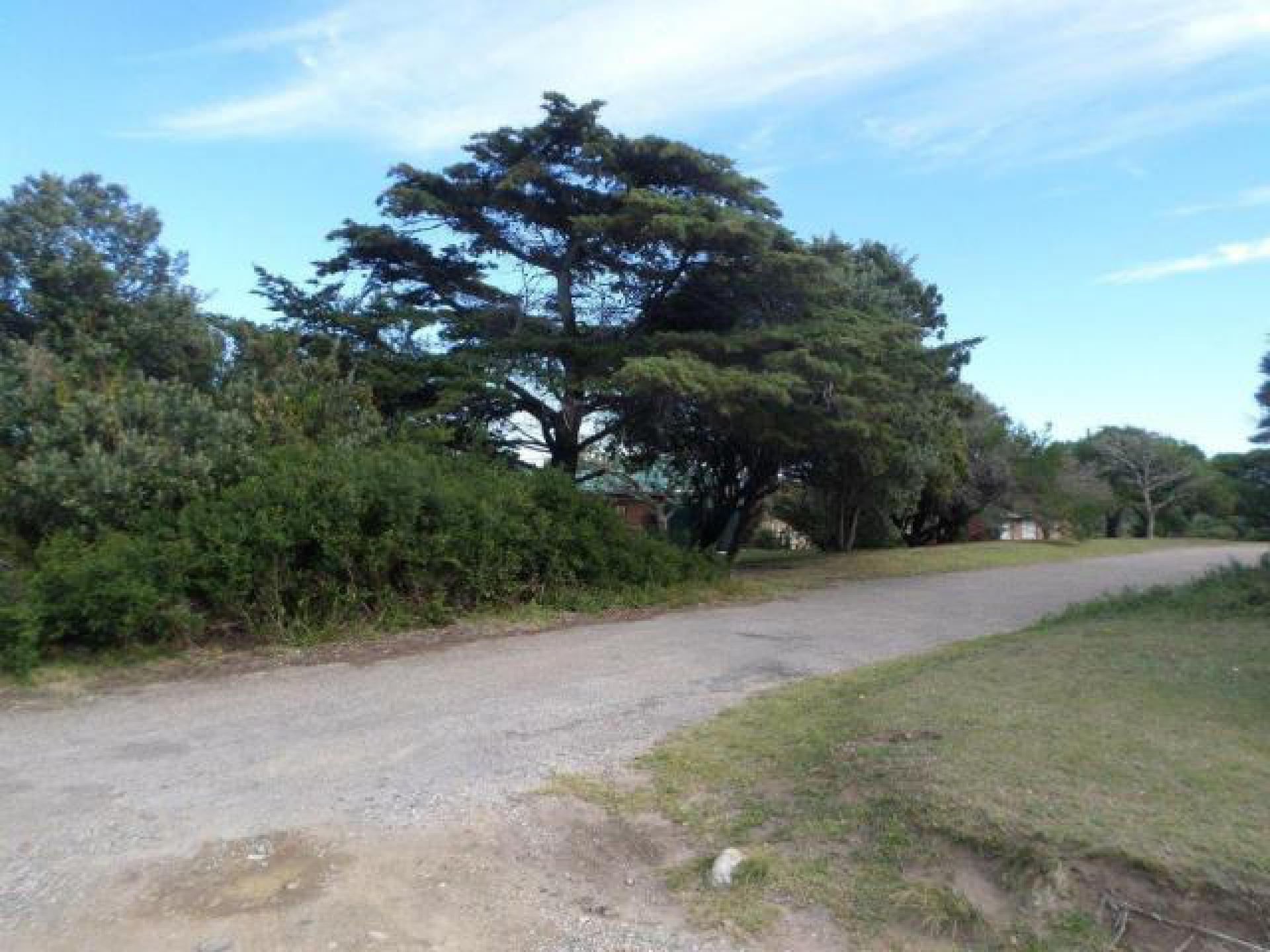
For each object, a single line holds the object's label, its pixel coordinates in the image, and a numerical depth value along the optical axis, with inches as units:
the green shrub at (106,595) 328.5
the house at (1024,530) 1380.4
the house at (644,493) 756.0
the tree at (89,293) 474.9
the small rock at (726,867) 156.8
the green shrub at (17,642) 309.4
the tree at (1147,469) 1886.1
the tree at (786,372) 523.2
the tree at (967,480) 1040.8
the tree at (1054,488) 1272.1
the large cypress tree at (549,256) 577.9
